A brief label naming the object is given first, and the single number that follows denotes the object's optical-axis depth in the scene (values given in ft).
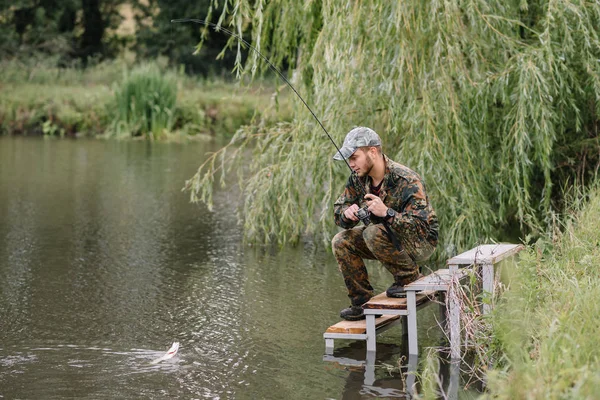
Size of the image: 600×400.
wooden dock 17.78
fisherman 18.84
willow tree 25.00
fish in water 18.31
